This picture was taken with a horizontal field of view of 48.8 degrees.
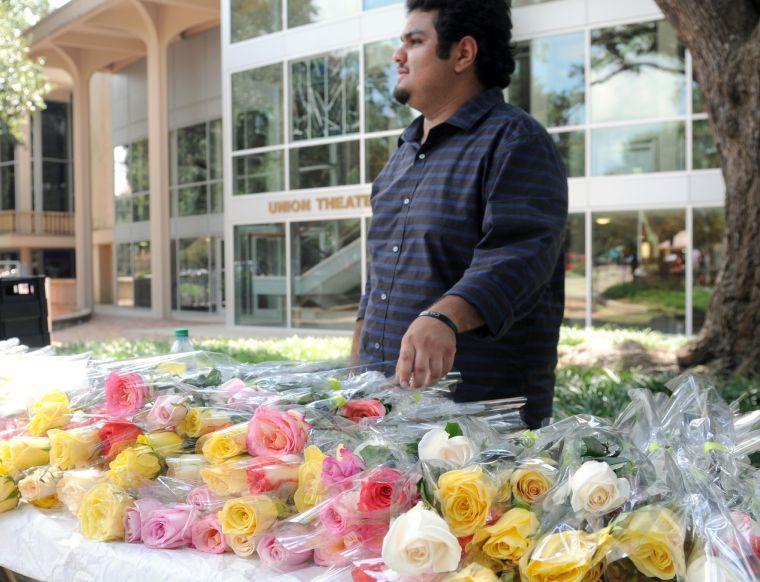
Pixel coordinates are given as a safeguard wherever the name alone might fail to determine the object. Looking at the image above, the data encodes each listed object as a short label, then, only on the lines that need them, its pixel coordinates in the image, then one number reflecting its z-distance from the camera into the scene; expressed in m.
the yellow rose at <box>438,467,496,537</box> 1.28
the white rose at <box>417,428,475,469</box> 1.43
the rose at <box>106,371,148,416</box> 1.98
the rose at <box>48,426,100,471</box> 1.91
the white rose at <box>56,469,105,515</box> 1.84
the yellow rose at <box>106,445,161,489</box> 1.76
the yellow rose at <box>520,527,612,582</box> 1.17
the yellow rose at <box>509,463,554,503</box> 1.37
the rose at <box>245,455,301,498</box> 1.58
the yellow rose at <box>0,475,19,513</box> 1.98
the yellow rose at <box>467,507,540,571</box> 1.24
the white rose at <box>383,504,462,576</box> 1.20
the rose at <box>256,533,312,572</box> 1.47
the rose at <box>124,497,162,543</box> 1.70
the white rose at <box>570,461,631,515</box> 1.26
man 2.22
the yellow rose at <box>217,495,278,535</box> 1.51
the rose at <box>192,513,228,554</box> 1.59
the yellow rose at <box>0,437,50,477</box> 2.02
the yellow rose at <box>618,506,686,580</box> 1.17
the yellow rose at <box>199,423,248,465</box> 1.69
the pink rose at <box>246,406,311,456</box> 1.65
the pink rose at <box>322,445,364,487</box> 1.49
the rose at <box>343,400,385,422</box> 1.84
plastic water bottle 2.58
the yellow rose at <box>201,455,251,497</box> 1.62
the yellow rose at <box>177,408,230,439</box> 1.87
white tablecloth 1.52
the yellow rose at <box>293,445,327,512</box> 1.51
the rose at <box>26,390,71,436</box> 2.10
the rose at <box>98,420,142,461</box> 1.94
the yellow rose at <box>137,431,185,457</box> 1.84
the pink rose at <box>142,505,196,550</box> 1.63
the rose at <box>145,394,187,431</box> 1.88
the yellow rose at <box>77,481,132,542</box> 1.70
